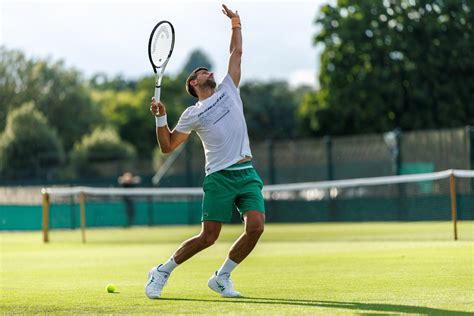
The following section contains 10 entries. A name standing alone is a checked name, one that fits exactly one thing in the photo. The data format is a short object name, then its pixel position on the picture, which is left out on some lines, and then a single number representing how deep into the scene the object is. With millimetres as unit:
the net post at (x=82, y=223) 22425
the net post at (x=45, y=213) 22938
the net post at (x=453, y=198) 16802
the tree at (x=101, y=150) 61562
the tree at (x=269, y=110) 84375
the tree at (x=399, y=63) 45719
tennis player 8953
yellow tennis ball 9641
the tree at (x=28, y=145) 61938
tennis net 27141
